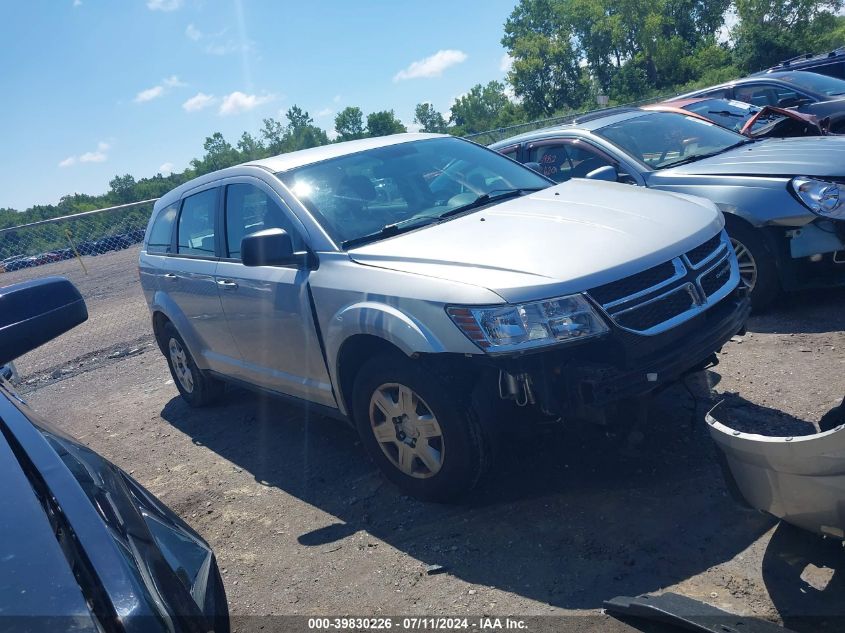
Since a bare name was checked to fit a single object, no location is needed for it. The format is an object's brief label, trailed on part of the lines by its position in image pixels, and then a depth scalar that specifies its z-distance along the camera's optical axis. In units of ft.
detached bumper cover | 7.63
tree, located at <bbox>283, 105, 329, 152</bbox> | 262.67
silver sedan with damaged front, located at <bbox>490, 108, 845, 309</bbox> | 17.13
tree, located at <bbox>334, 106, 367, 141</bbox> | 256.17
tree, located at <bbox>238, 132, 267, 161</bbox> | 278.09
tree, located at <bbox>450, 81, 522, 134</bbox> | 331.77
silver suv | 10.59
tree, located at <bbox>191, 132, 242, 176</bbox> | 222.91
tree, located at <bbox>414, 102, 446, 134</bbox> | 347.15
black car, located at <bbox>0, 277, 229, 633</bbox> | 4.64
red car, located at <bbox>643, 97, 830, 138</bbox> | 23.61
